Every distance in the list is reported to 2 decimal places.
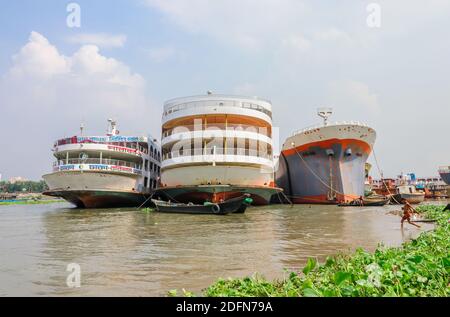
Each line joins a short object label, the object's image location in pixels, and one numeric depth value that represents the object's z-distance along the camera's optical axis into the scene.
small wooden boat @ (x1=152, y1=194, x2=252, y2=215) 17.52
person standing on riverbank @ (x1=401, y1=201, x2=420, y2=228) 11.76
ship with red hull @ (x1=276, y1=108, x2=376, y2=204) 30.94
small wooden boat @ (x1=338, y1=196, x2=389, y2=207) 28.57
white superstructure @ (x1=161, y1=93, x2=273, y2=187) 22.97
